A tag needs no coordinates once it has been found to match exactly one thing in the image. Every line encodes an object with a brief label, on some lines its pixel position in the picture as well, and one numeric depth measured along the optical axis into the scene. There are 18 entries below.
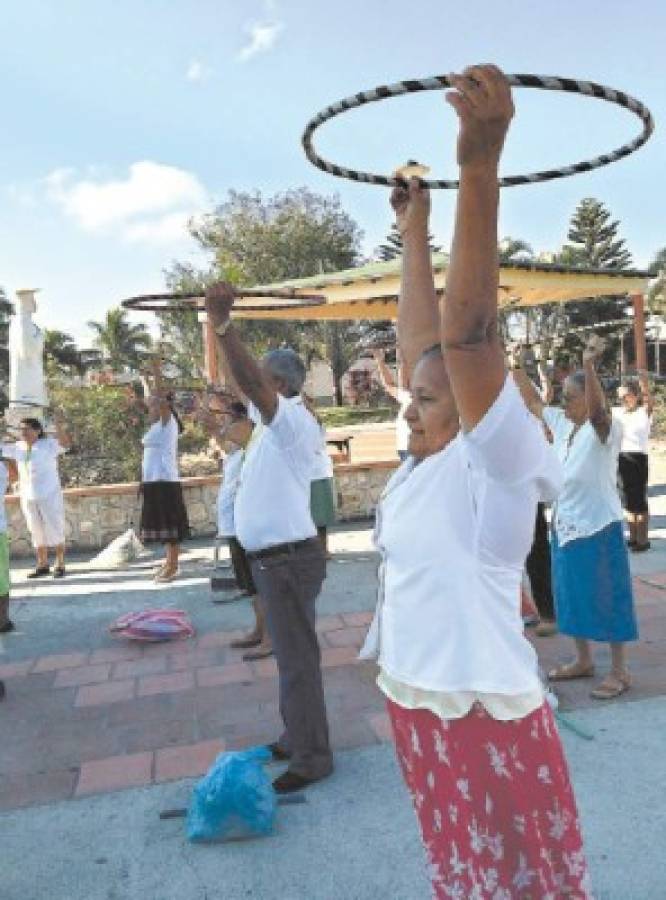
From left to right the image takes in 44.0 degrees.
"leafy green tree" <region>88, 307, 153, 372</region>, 44.72
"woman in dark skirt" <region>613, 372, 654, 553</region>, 7.94
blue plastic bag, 3.02
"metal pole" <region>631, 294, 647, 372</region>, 11.73
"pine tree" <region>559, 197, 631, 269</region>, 42.81
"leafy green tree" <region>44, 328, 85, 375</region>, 43.17
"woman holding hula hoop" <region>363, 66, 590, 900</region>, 1.51
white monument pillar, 9.66
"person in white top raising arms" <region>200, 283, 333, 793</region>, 3.48
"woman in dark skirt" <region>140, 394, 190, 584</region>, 7.85
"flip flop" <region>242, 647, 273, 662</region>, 5.23
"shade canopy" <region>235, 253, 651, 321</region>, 9.16
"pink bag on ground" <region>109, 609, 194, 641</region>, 5.76
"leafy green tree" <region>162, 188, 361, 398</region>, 32.53
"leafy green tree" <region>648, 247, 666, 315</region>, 34.56
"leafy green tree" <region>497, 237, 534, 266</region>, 40.00
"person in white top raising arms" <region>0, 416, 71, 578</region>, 8.26
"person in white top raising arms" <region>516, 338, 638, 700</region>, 4.27
